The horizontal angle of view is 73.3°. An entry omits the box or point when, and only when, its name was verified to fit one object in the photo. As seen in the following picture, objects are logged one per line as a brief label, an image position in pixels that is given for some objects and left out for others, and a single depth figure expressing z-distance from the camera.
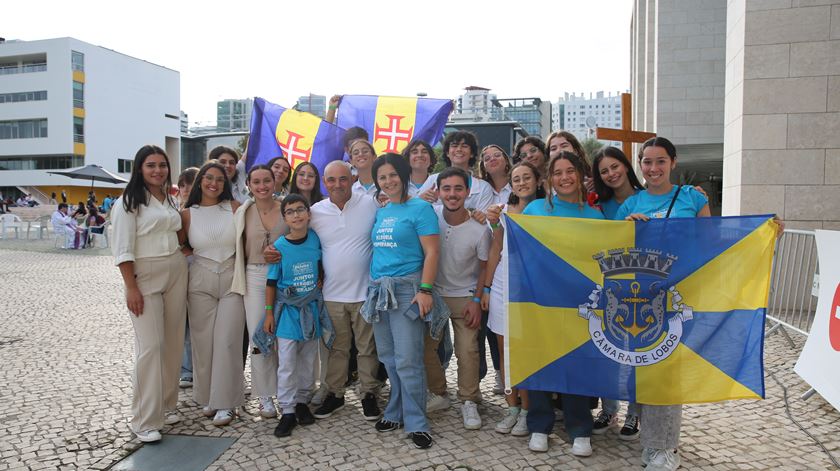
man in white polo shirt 4.12
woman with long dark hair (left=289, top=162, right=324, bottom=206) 4.57
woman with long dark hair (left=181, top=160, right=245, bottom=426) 4.19
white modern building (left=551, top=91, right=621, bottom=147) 177.38
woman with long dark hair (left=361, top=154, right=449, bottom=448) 3.80
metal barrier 6.17
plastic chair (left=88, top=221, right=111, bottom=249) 19.47
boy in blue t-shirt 4.08
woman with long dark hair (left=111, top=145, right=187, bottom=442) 3.84
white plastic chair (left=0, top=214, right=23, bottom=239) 22.28
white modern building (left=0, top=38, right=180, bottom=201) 52.44
